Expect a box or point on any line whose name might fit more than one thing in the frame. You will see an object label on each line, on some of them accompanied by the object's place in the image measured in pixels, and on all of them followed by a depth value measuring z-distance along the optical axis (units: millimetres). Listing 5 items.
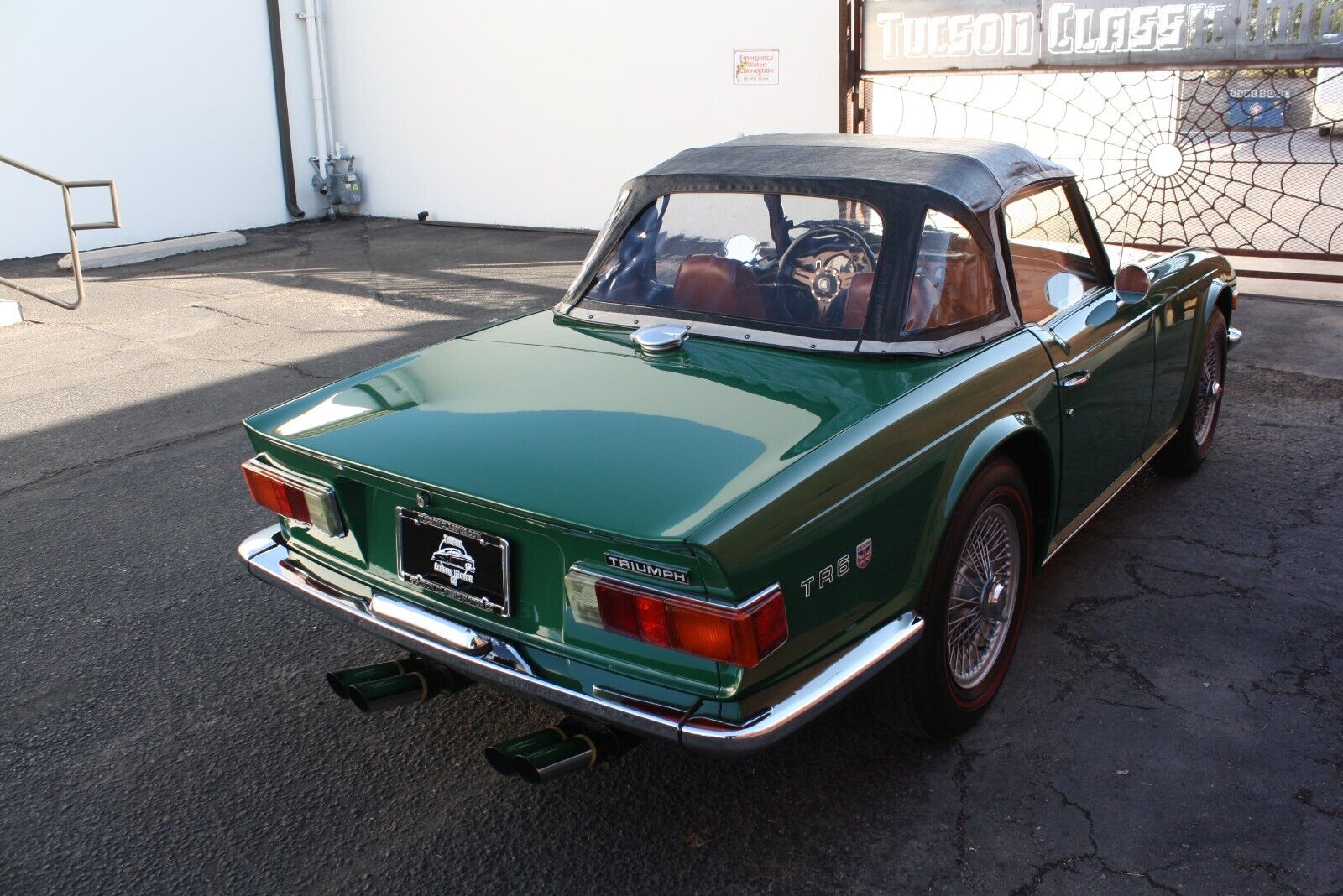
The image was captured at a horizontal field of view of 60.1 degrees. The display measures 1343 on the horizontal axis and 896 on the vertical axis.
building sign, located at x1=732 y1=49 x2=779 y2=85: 11172
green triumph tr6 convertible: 2420
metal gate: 7805
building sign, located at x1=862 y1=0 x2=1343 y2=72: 7586
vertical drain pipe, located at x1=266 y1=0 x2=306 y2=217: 13961
